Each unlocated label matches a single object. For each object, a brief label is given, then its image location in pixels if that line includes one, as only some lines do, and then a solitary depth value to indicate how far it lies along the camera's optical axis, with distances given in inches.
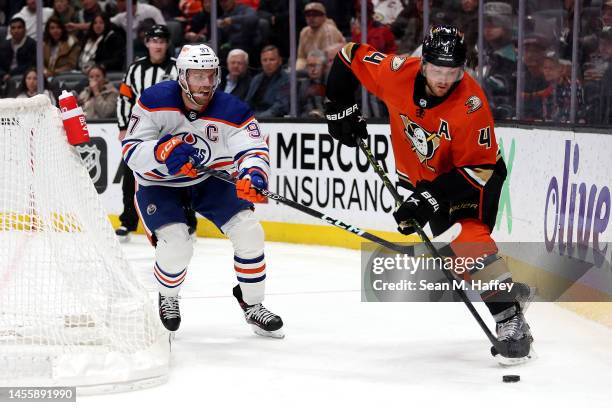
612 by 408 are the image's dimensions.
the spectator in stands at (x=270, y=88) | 576.4
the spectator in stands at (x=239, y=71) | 587.8
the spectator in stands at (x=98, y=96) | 614.9
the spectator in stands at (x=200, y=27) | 599.2
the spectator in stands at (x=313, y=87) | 565.0
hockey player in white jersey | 315.6
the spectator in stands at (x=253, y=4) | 585.0
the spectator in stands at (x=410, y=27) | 520.7
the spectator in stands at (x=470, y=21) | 488.7
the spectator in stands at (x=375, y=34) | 533.6
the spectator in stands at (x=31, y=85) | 621.3
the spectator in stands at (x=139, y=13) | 608.4
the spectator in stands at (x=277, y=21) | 575.2
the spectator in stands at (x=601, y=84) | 387.2
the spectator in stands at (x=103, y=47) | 621.0
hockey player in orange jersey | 297.3
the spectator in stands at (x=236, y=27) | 586.2
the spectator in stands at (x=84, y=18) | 631.6
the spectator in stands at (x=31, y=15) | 618.2
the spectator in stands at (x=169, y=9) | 616.4
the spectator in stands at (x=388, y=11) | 533.0
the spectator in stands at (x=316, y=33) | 557.9
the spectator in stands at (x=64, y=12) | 629.3
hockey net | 284.7
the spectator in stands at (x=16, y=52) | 625.0
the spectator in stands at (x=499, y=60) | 466.6
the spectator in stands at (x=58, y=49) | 622.5
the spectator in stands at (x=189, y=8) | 610.2
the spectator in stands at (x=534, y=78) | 441.7
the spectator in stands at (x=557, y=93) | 408.8
